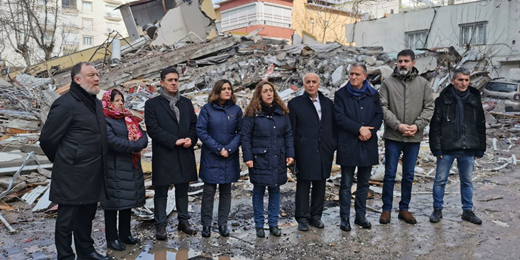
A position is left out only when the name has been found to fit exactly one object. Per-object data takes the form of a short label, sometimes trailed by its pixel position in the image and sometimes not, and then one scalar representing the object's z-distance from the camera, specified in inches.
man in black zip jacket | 193.0
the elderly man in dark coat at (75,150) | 136.9
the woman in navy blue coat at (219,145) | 177.3
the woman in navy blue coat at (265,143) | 176.4
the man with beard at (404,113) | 192.1
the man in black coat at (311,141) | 184.4
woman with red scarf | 158.9
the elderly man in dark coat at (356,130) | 186.5
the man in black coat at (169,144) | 174.2
